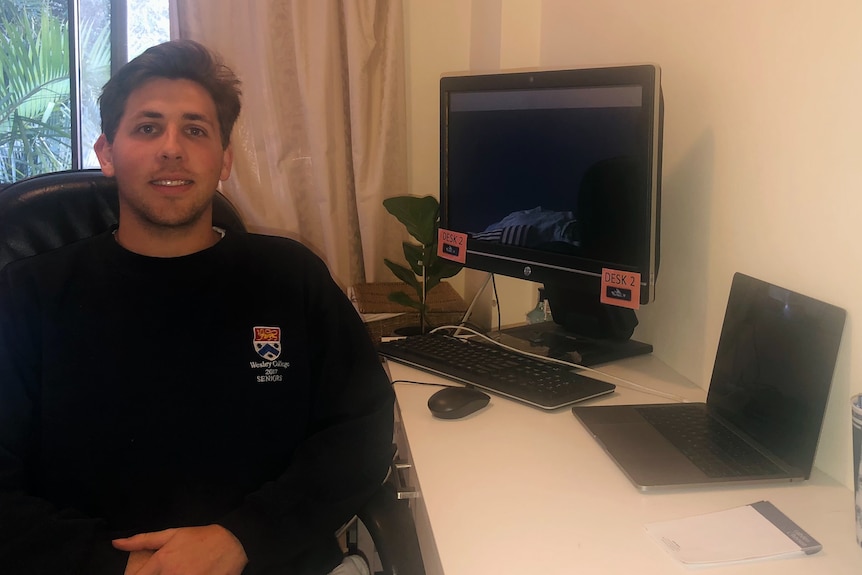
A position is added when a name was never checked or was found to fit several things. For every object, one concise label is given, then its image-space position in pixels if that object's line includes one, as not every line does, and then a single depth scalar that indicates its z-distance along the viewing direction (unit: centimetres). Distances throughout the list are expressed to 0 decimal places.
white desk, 76
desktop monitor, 121
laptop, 90
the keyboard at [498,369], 120
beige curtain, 187
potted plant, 169
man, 104
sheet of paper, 76
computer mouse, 113
